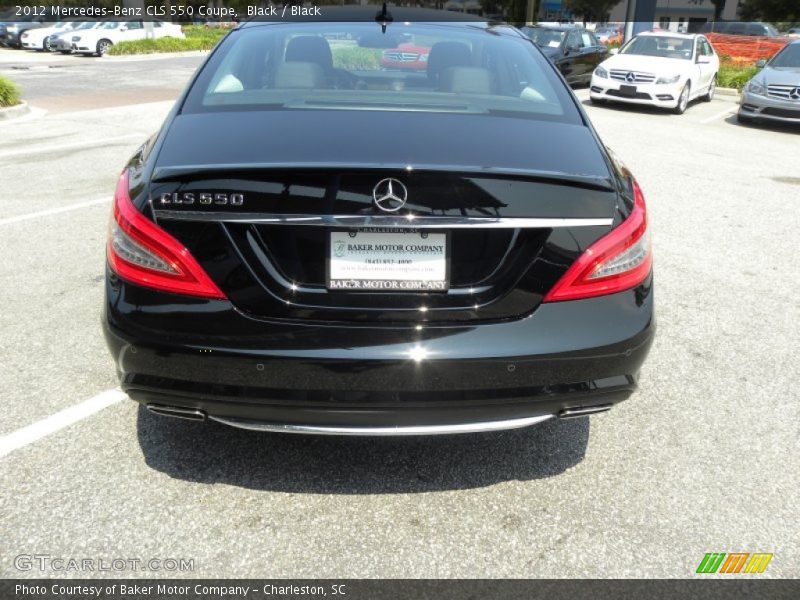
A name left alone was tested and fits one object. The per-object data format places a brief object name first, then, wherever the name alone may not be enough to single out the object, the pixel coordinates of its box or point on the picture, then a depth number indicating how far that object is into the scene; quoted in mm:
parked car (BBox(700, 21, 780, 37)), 36219
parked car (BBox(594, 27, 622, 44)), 42131
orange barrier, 23719
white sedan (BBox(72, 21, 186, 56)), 29047
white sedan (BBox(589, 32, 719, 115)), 13883
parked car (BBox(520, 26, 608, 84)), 17109
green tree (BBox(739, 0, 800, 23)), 55938
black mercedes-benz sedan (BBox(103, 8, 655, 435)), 2217
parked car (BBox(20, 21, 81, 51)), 32062
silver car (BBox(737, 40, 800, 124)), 12695
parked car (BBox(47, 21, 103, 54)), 29406
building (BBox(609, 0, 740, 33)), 72500
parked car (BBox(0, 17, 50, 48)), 34406
